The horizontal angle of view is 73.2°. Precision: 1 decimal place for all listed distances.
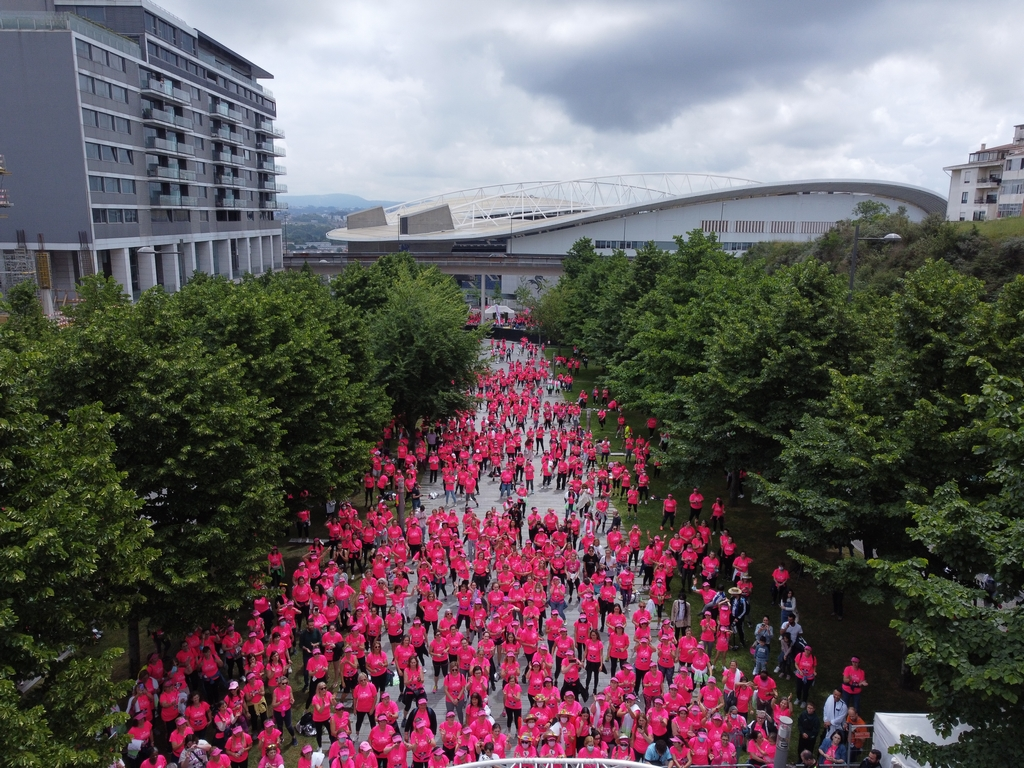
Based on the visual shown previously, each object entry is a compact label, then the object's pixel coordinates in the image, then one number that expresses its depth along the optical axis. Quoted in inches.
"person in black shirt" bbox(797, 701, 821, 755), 390.3
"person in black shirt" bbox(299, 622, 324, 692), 453.4
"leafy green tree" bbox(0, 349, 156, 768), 265.6
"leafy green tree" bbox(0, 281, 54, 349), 508.0
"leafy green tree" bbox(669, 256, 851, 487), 606.9
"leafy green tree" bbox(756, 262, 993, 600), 416.2
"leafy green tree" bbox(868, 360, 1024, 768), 292.2
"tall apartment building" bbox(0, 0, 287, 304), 1486.2
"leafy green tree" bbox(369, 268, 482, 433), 986.7
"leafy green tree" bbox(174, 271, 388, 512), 591.8
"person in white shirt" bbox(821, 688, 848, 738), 385.4
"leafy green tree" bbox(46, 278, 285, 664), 415.5
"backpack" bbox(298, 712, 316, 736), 410.0
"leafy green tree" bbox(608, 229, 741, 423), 821.9
